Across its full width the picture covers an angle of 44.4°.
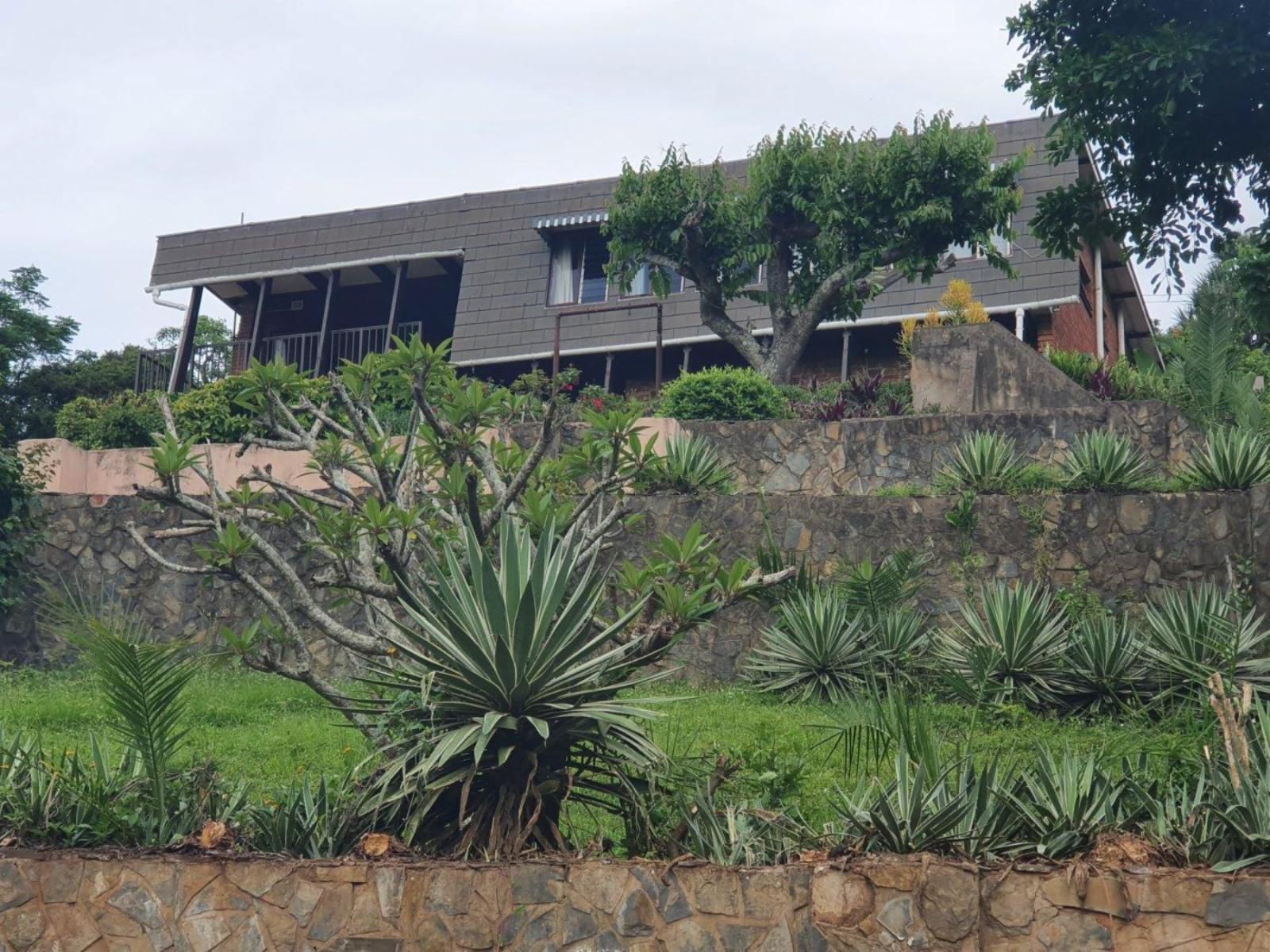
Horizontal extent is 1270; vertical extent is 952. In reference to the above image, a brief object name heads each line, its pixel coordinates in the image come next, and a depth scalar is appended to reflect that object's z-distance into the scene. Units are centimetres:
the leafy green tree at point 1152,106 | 1049
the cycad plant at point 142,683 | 756
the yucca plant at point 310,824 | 764
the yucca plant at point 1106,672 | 1164
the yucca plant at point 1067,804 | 693
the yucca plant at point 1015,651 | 1183
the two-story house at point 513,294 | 2466
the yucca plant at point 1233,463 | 1409
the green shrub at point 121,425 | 1942
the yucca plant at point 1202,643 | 1120
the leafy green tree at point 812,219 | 2148
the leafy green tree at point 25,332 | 2841
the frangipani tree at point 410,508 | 811
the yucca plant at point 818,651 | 1275
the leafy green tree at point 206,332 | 3828
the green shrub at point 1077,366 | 2055
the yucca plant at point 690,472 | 1565
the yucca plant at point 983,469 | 1507
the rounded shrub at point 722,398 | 1881
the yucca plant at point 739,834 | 724
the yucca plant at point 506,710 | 739
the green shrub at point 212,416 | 1956
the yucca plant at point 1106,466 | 1459
